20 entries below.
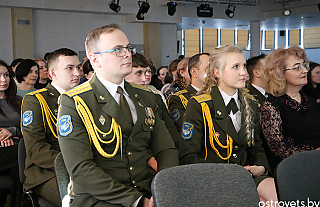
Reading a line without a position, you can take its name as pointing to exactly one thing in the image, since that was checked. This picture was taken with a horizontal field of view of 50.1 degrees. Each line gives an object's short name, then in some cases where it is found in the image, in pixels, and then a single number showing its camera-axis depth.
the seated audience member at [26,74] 4.23
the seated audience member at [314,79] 4.91
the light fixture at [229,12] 11.99
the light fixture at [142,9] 10.48
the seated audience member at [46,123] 2.42
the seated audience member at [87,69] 4.36
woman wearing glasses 2.55
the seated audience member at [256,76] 3.63
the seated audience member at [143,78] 3.12
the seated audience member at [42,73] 5.16
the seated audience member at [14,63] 5.95
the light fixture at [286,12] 12.29
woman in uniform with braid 2.28
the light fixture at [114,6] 10.07
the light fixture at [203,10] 11.15
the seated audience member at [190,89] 3.49
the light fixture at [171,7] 10.99
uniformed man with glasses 1.66
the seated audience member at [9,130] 2.71
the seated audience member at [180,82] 4.25
